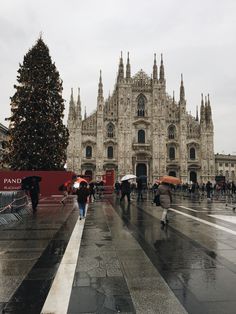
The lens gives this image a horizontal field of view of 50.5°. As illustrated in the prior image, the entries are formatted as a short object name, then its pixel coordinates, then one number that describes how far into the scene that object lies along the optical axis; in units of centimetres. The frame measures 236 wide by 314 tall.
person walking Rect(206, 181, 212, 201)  1972
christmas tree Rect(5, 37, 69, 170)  2144
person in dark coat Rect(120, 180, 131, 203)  1649
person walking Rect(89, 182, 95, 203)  1750
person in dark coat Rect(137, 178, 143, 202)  1754
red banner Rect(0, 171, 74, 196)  1659
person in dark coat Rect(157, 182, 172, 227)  832
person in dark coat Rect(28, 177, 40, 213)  1169
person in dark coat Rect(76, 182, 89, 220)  924
